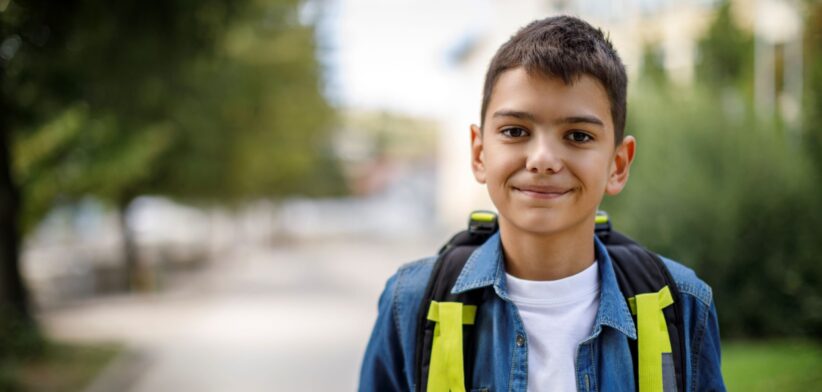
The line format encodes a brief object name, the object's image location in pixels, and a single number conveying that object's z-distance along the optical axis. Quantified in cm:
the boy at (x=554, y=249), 179
